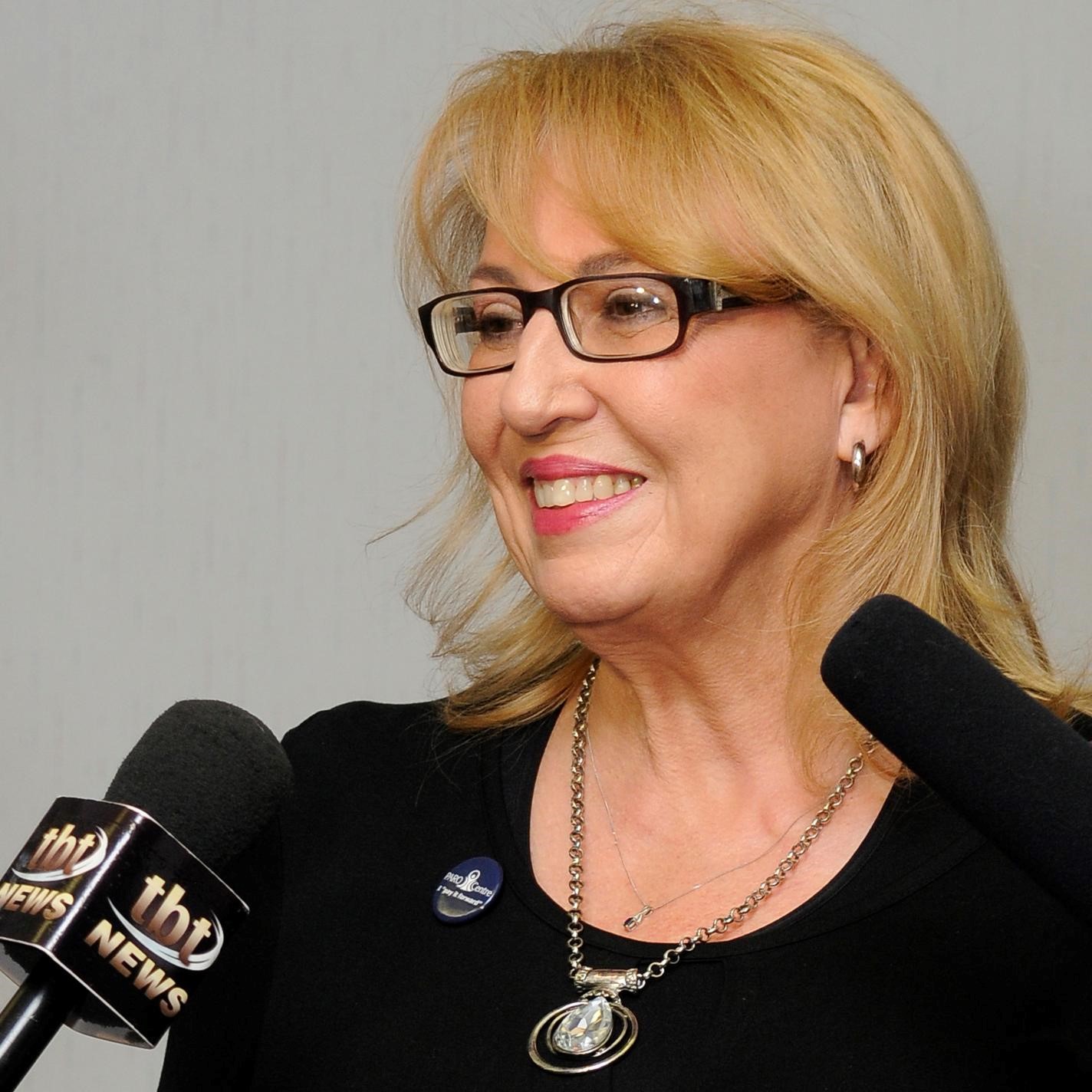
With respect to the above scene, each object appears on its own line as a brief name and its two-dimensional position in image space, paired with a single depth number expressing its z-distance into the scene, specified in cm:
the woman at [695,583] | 381
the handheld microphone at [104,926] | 358
